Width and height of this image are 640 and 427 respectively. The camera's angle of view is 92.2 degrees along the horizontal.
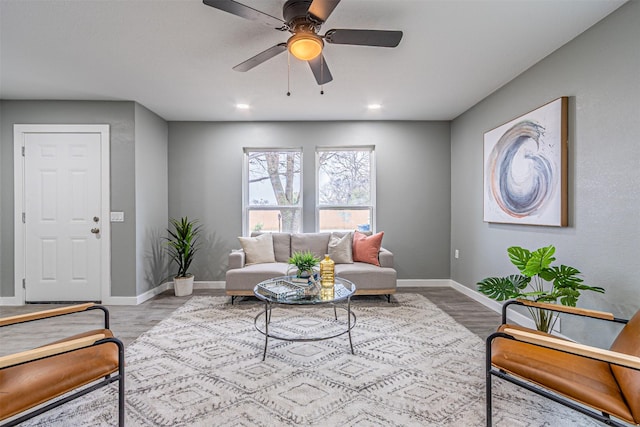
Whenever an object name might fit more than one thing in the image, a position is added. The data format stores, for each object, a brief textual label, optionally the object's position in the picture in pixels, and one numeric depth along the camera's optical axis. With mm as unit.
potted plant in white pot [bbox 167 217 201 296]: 4328
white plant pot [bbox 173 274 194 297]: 4305
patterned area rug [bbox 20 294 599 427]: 1749
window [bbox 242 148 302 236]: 4871
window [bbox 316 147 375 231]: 4867
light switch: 3930
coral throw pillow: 4207
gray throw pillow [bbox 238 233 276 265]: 4234
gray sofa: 3848
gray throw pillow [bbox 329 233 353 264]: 4258
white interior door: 3906
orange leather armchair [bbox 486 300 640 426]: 1257
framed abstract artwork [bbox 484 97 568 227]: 2607
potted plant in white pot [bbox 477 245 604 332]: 2076
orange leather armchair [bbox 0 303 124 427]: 1302
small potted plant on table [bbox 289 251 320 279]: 2898
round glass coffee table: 2410
